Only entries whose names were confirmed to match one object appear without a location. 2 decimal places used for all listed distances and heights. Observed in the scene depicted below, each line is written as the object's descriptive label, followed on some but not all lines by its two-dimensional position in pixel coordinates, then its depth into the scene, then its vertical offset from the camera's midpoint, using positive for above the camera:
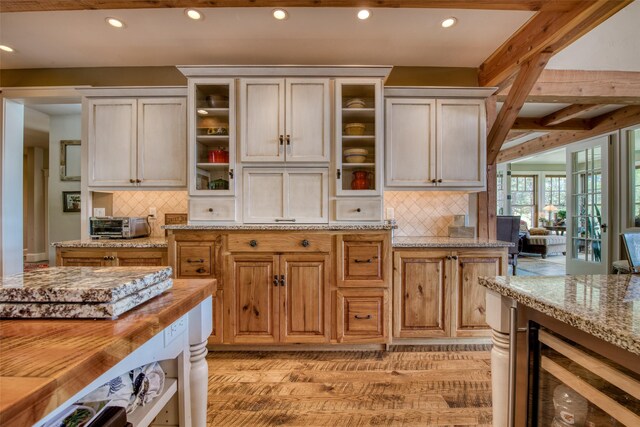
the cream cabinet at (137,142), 2.90 +0.66
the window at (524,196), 10.82 +0.61
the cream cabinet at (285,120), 2.71 +0.82
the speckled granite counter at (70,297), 0.76 -0.22
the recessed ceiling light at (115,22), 2.47 +1.54
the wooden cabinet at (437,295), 2.67 -0.72
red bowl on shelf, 2.82 +0.52
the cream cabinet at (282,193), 2.74 +0.17
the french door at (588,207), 4.88 +0.11
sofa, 7.88 -0.80
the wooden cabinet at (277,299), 2.57 -0.73
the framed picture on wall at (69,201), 5.50 +0.18
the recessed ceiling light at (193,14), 2.37 +1.55
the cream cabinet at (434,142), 2.91 +0.68
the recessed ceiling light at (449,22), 2.44 +1.54
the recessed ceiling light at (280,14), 2.37 +1.55
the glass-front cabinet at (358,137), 2.73 +0.69
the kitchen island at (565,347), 0.76 -0.40
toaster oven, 2.90 -0.15
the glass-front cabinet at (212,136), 2.73 +0.68
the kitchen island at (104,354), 0.48 -0.28
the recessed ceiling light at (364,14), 2.37 +1.55
